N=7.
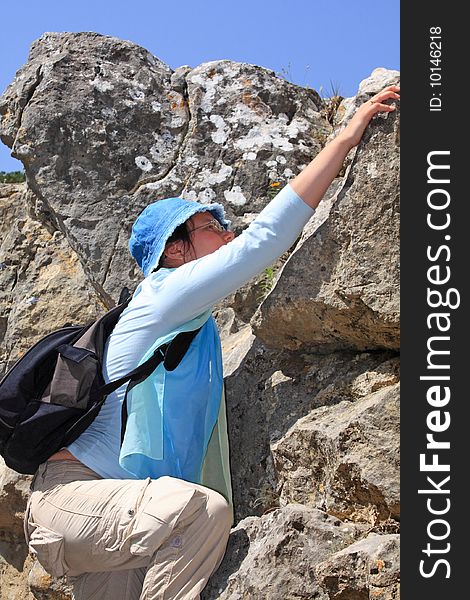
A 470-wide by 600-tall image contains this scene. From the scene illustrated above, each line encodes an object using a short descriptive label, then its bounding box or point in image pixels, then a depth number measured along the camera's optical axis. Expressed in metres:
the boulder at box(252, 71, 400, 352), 4.95
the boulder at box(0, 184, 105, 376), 7.00
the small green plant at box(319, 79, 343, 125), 6.89
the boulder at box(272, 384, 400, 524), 4.65
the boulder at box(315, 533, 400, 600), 4.14
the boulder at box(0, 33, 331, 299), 6.59
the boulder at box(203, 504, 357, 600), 4.47
